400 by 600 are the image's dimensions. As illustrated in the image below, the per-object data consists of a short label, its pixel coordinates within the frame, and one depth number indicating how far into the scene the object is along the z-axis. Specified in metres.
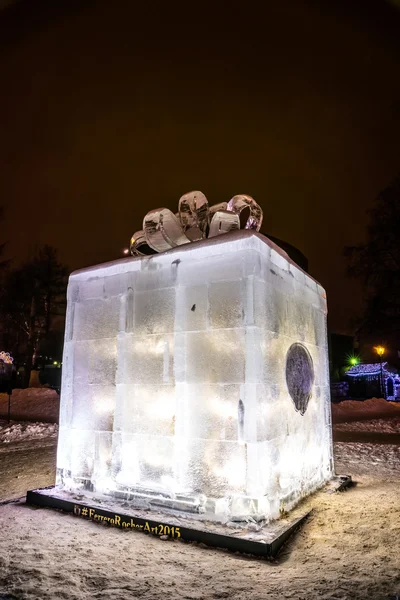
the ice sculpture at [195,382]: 4.84
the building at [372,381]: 42.16
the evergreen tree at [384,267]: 29.70
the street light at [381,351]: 38.69
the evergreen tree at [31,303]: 39.84
